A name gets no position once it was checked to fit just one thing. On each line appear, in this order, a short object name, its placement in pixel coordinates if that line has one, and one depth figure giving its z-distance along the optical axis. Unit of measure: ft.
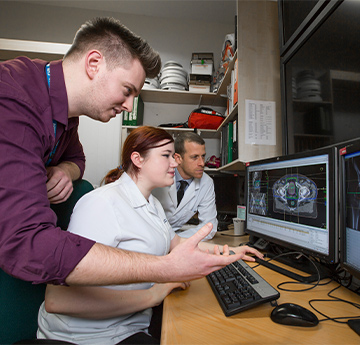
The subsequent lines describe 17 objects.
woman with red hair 2.37
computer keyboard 2.02
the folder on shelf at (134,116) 7.84
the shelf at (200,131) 7.91
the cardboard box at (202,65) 8.45
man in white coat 6.35
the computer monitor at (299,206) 2.53
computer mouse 1.81
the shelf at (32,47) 7.09
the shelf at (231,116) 5.80
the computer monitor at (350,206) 2.04
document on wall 5.30
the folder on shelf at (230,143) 6.43
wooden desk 1.68
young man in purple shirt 1.56
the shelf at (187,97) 8.09
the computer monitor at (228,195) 7.36
